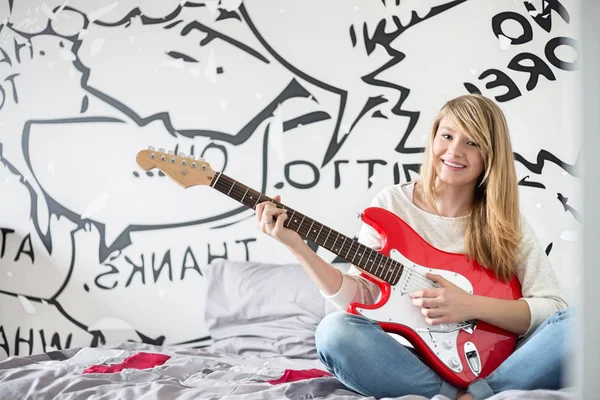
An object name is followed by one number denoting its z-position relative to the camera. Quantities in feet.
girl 4.36
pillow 6.55
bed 4.44
